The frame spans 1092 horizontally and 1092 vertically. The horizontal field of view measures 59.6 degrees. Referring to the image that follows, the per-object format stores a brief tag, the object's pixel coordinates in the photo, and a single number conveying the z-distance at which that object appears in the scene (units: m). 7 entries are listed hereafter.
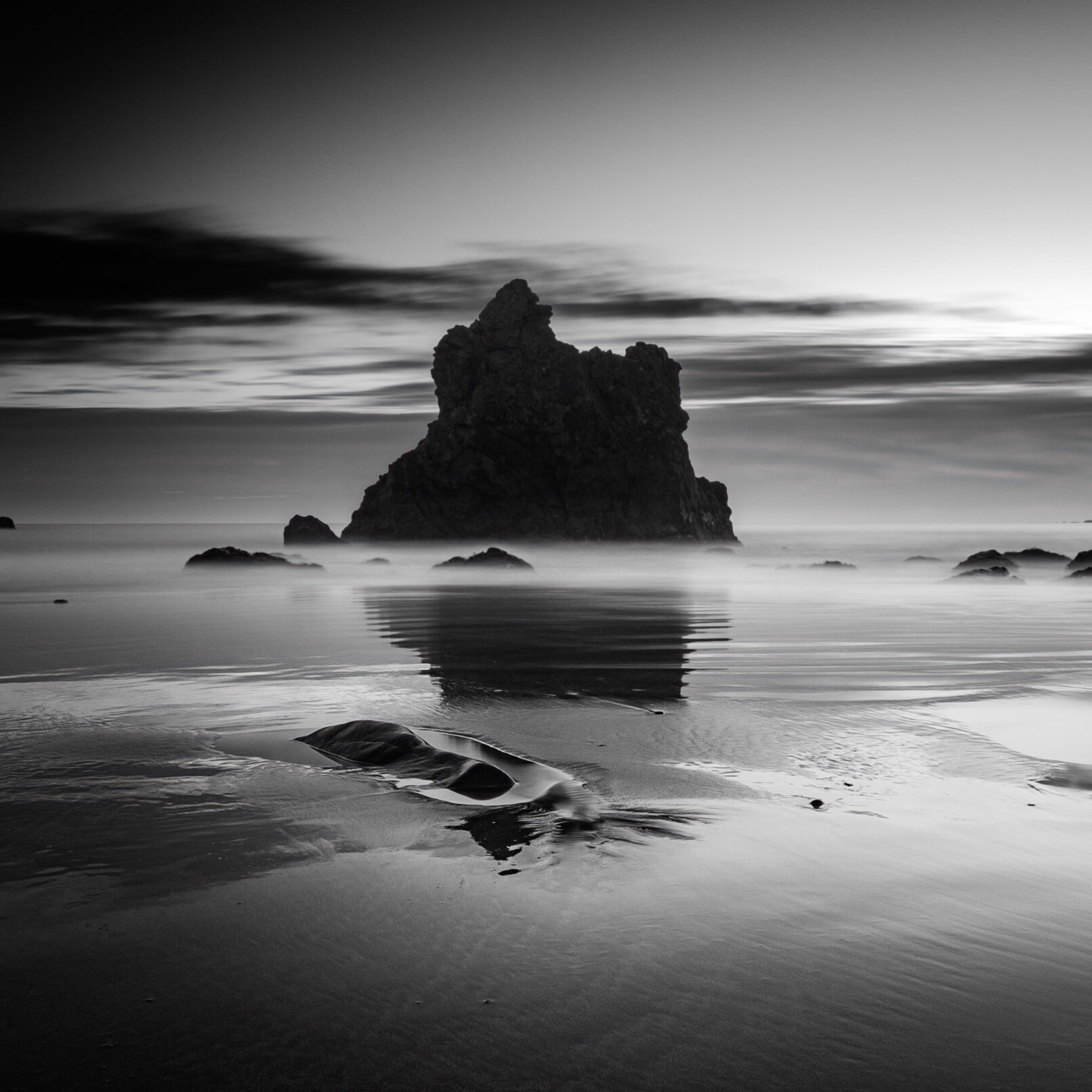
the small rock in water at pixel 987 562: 44.97
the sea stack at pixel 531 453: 112.56
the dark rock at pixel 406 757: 6.43
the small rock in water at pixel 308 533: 111.61
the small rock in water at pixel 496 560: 49.22
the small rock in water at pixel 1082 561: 40.91
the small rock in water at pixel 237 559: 47.38
